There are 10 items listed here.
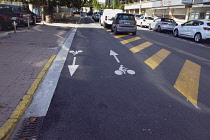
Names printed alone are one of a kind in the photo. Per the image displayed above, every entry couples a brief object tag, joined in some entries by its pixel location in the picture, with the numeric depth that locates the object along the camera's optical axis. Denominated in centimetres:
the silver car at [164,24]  1948
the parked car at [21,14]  1747
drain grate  305
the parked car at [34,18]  2098
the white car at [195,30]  1336
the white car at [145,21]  2570
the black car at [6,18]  1455
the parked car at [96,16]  3503
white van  2209
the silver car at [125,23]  1551
